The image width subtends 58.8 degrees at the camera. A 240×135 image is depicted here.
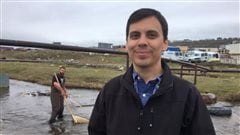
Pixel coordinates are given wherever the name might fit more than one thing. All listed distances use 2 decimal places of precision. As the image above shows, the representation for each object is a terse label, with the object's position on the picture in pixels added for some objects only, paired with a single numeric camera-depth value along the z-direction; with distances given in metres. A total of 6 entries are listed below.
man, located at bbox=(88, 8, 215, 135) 1.10
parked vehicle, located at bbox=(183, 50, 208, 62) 27.77
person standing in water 6.37
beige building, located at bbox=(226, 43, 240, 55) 44.13
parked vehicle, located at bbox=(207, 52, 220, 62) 29.13
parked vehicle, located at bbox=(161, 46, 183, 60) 28.42
